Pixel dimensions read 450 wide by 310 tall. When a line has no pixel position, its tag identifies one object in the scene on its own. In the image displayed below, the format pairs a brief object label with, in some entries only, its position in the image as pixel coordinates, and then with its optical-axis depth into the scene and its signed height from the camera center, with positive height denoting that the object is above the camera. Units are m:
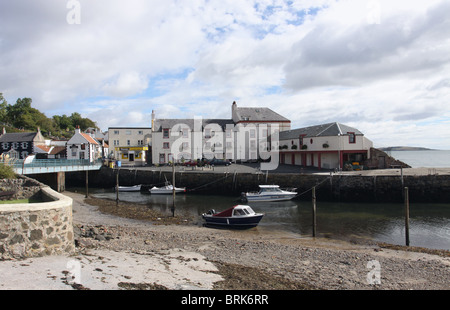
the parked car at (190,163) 49.33 -1.03
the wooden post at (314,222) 19.23 -4.34
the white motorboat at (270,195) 32.00 -4.16
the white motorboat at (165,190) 37.56 -4.12
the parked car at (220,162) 50.81 -0.88
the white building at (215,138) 57.03 +3.67
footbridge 34.47 -1.08
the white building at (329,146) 39.81 +1.42
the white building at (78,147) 56.69 +2.26
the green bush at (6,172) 17.24 -0.75
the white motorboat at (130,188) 41.25 -4.20
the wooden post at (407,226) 17.48 -4.28
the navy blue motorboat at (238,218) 20.84 -4.32
